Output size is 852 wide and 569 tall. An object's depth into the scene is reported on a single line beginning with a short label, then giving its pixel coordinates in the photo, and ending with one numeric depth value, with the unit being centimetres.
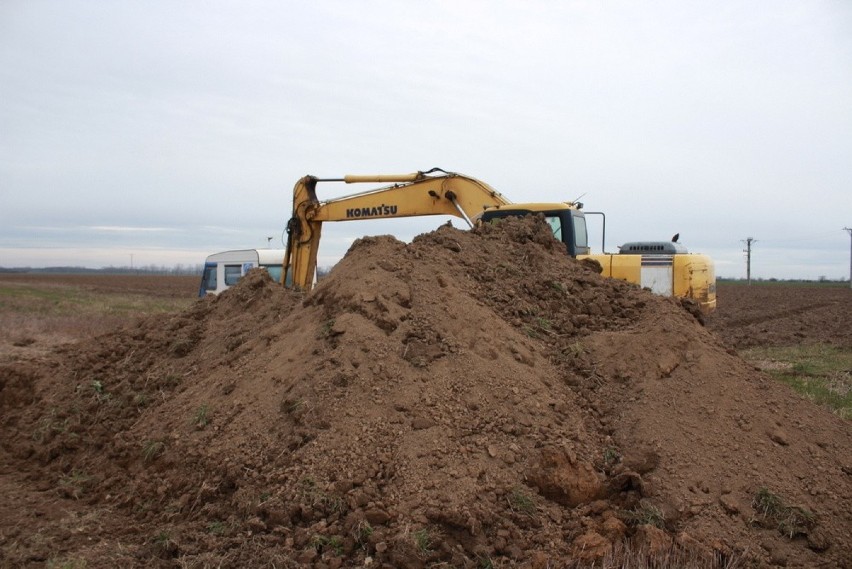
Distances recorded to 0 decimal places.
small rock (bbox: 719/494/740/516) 440
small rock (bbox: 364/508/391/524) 406
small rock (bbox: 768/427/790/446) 509
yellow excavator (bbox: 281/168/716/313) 950
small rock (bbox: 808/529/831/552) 424
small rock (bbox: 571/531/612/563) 389
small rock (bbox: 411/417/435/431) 471
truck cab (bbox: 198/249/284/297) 1845
